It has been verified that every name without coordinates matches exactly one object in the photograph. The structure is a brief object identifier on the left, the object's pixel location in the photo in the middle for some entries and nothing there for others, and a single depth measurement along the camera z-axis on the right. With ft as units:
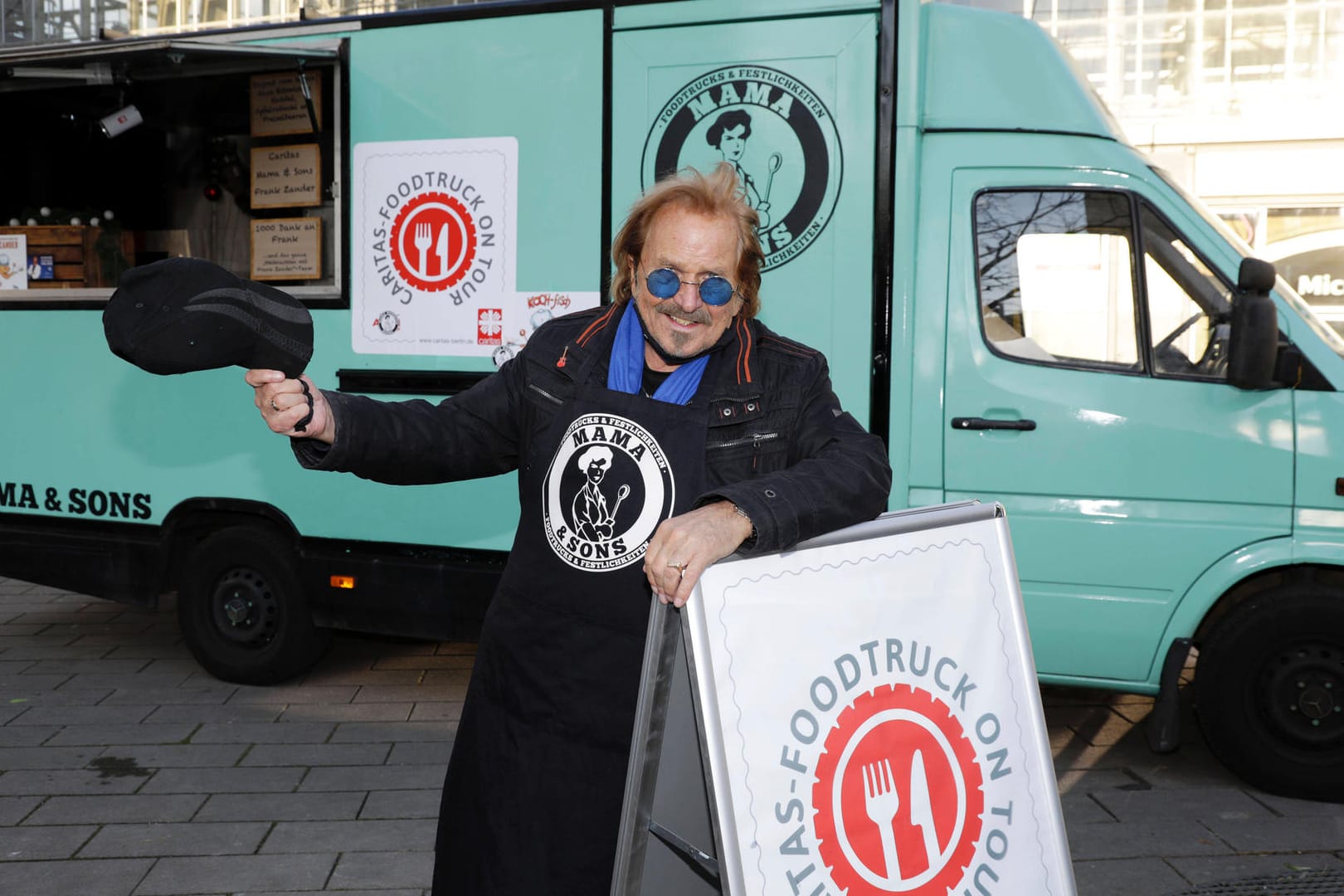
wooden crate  19.16
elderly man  7.46
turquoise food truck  14.69
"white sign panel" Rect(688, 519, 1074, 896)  7.02
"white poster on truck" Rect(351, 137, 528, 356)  16.31
